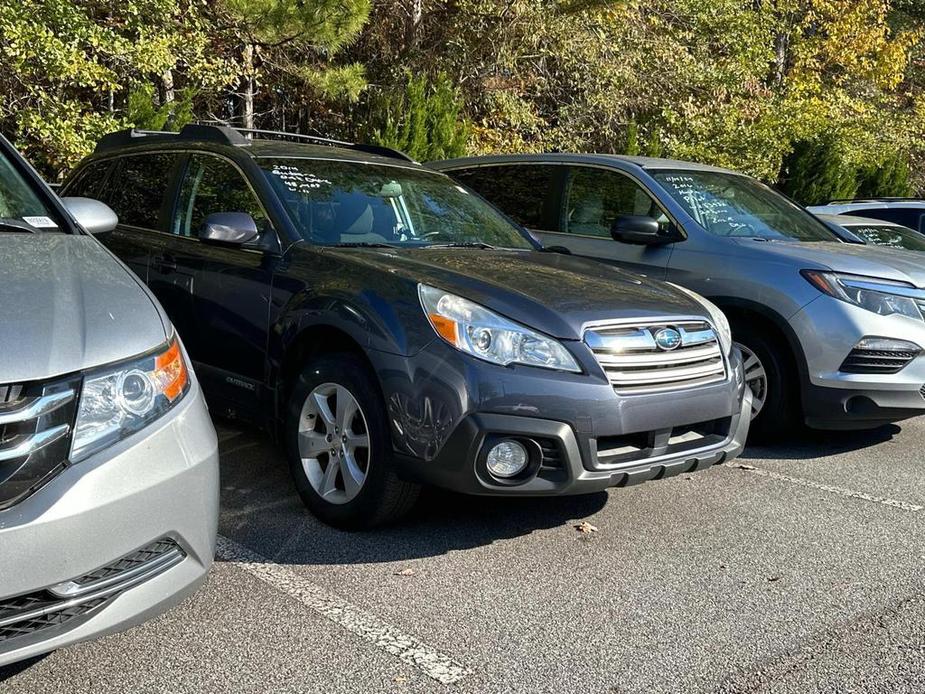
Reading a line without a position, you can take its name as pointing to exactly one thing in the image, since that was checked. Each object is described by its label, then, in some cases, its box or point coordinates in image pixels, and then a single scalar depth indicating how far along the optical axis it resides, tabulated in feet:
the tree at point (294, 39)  41.45
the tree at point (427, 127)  45.62
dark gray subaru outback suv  12.02
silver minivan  7.57
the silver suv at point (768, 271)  17.98
